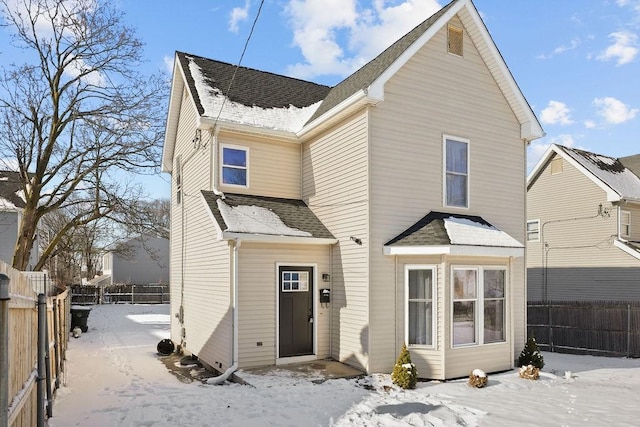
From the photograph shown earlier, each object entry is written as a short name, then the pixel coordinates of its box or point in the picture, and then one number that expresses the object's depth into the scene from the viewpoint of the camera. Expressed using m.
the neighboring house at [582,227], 18.86
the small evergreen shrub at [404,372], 8.52
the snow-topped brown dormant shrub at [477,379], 8.77
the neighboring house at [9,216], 25.72
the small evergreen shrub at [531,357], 10.42
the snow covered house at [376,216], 9.53
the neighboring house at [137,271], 42.78
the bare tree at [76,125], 17.34
